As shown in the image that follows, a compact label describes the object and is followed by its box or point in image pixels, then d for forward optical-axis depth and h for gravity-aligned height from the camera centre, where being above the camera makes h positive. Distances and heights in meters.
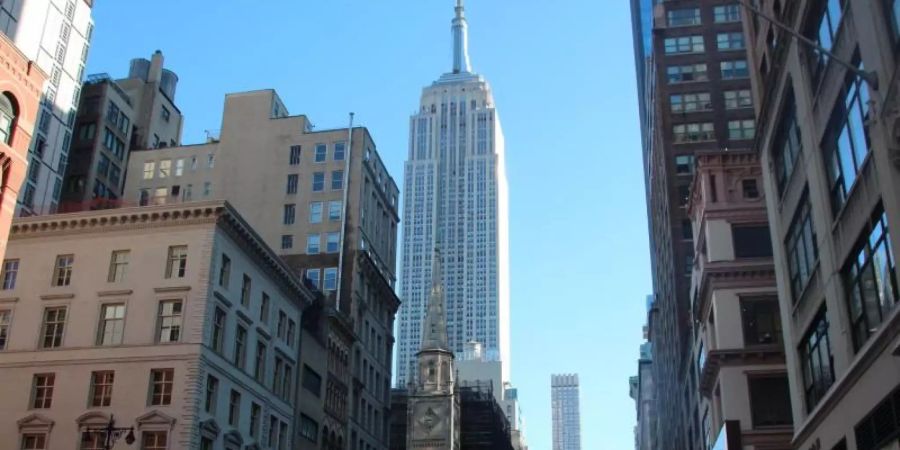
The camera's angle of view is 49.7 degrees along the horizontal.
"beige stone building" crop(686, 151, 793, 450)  45.94 +14.29
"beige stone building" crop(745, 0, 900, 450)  22.62 +10.59
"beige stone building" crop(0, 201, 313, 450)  49.38 +13.89
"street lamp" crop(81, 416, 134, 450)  45.44 +7.84
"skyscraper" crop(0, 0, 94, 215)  86.81 +47.07
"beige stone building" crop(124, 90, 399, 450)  77.31 +31.70
